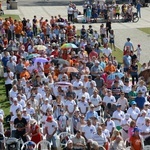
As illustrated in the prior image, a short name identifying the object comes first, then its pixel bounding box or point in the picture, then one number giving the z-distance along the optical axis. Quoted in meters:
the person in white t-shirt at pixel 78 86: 19.19
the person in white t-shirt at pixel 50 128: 16.25
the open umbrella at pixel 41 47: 25.21
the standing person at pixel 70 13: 41.72
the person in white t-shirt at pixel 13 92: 19.06
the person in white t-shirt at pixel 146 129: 16.14
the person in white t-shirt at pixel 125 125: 16.62
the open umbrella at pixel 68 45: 25.53
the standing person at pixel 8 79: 21.55
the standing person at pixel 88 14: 41.98
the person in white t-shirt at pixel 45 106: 17.48
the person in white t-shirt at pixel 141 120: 16.52
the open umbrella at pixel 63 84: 19.55
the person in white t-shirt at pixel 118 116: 16.97
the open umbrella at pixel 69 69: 21.40
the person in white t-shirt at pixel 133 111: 17.23
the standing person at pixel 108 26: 35.41
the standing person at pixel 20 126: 16.02
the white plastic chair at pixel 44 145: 15.49
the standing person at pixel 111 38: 31.98
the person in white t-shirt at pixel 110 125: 16.34
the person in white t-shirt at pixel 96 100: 18.23
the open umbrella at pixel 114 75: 20.44
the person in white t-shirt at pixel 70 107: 17.72
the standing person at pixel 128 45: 27.38
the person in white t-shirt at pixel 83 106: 17.89
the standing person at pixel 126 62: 23.81
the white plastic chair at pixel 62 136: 16.06
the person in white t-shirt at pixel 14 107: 17.61
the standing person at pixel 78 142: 15.19
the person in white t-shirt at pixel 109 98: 18.30
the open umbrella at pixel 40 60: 22.76
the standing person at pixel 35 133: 15.80
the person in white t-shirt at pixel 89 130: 15.84
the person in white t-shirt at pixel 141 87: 19.34
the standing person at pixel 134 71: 22.80
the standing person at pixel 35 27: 34.66
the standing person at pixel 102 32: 33.25
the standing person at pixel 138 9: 43.76
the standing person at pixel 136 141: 15.18
